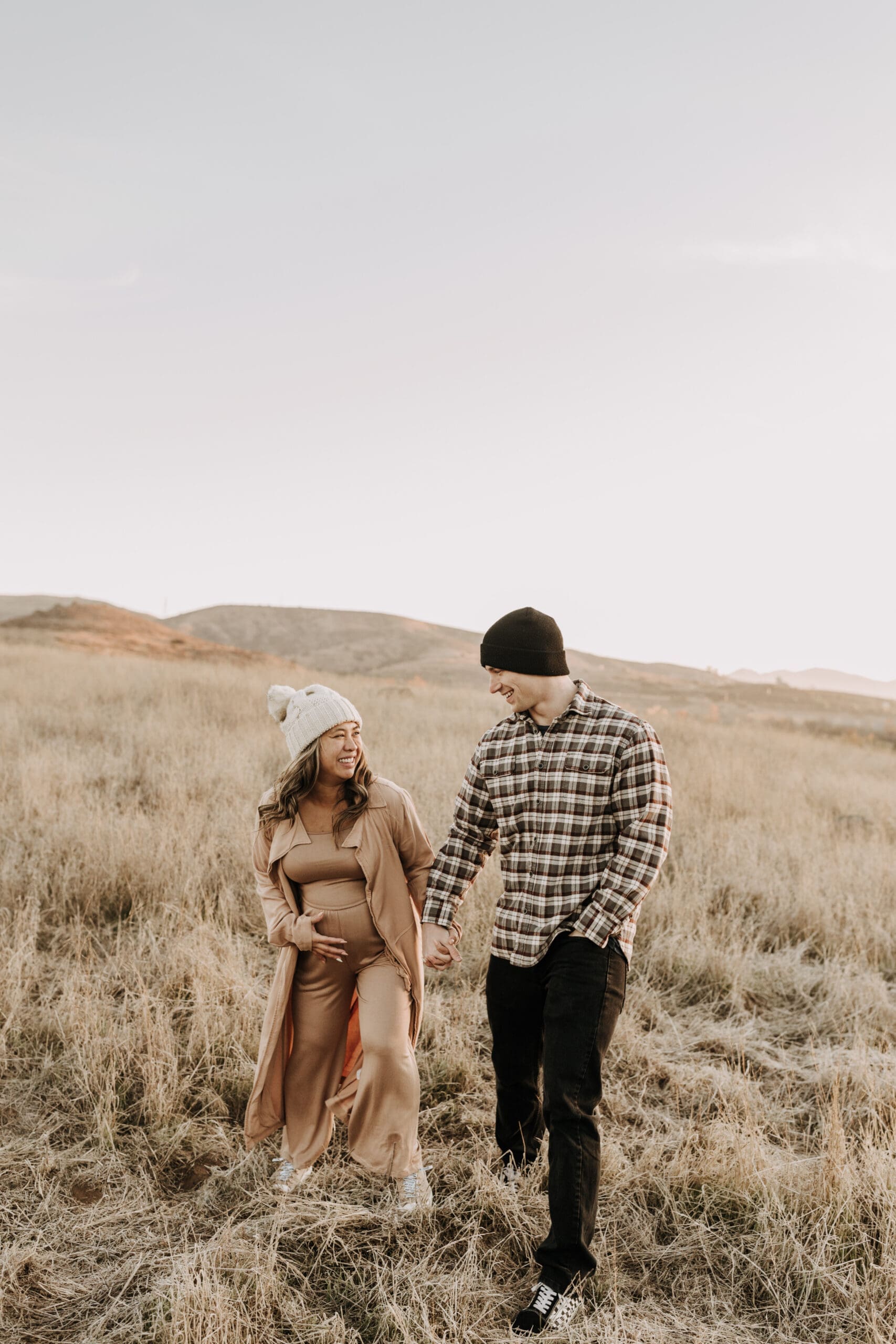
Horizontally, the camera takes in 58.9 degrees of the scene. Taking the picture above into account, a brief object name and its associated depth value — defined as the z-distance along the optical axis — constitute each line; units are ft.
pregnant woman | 9.32
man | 7.72
